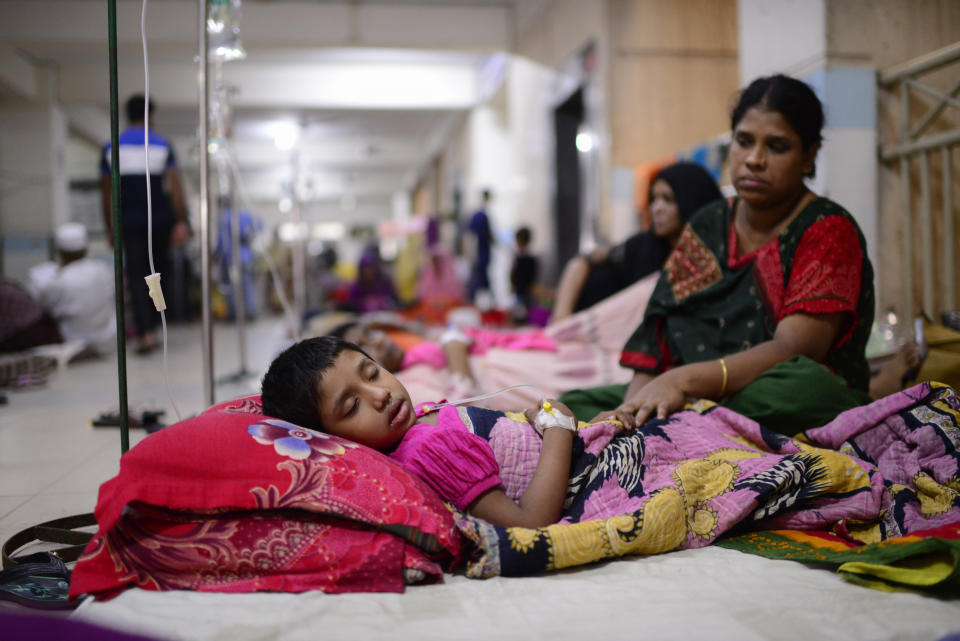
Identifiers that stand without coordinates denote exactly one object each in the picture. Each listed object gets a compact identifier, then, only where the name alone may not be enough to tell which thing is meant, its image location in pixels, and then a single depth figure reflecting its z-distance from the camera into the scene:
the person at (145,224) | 4.52
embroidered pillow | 1.19
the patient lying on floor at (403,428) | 1.36
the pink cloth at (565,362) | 2.89
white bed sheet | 1.04
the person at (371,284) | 9.48
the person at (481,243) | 9.68
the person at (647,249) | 3.03
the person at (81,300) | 5.63
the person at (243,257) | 7.56
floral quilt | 1.29
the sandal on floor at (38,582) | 1.20
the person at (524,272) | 8.59
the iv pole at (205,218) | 2.14
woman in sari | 1.69
